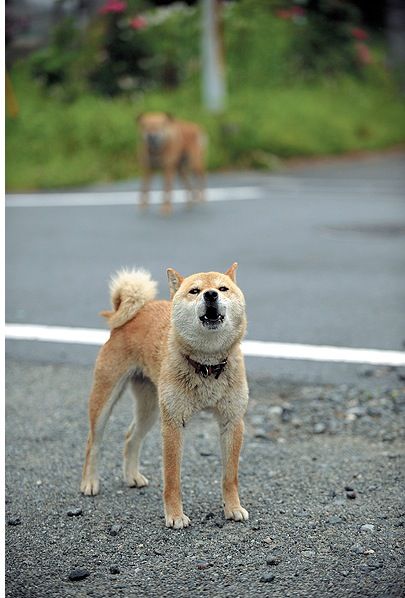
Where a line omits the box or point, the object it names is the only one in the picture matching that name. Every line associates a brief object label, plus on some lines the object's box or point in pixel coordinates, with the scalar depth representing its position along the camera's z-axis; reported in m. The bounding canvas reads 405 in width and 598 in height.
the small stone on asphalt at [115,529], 4.31
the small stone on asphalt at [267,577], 3.81
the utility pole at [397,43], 22.57
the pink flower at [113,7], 22.41
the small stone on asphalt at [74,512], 4.58
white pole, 21.51
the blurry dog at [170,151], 14.61
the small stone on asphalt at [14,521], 4.48
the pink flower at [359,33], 24.86
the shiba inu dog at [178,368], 4.33
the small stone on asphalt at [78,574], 3.87
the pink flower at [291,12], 24.62
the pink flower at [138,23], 22.78
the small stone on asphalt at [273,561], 3.96
